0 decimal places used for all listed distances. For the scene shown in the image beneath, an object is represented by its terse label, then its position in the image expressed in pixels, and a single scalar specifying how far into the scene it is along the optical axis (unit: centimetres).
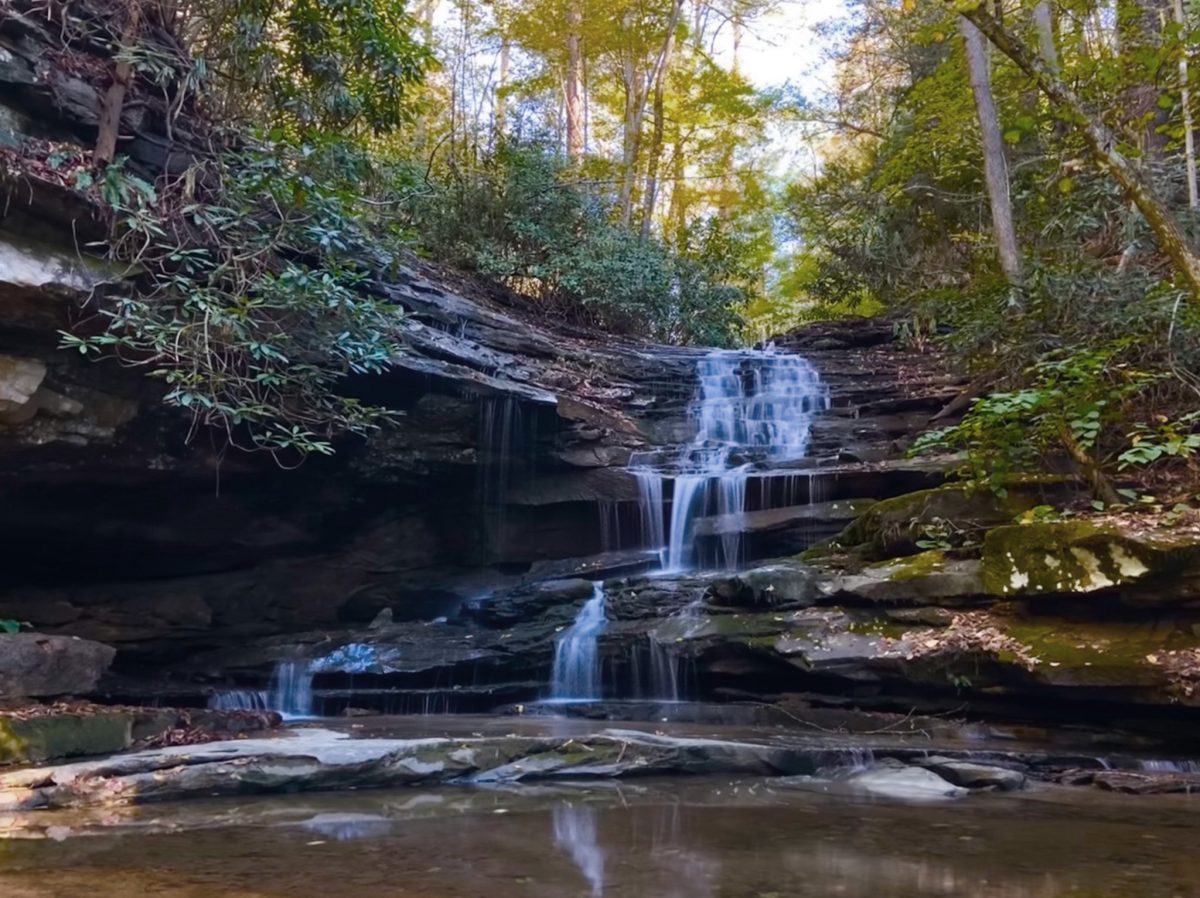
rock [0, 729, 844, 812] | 495
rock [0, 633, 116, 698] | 639
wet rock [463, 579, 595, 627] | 953
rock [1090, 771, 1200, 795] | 526
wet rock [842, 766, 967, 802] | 521
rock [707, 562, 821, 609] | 788
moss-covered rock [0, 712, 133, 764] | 537
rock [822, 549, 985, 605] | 705
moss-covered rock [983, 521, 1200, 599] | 593
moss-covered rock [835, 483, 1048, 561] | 776
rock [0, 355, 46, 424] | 725
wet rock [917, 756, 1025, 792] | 537
